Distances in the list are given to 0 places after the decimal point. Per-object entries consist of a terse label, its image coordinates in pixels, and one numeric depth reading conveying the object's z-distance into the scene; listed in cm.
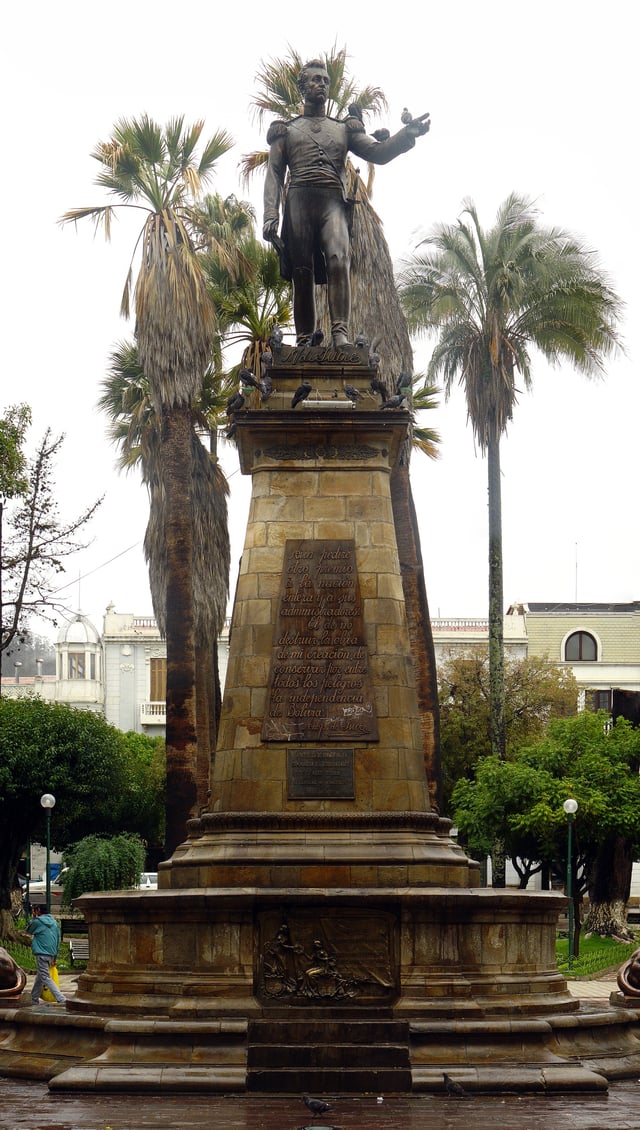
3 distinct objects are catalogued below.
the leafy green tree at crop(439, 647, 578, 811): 5459
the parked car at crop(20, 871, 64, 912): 5834
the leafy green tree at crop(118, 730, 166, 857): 5509
